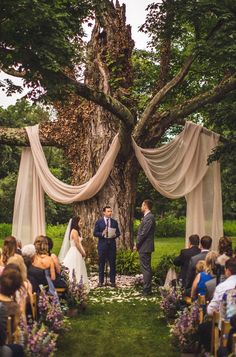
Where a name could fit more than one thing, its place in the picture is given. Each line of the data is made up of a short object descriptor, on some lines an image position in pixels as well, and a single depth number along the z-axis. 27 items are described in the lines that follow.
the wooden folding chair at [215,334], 7.15
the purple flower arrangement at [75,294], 11.55
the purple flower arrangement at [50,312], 9.16
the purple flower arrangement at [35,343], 7.13
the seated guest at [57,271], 10.64
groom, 13.47
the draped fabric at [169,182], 17.64
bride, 13.77
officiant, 14.62
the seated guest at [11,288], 6.74
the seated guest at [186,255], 11.08
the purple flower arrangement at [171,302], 10.64
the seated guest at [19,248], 10.67
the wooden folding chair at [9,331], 6.58
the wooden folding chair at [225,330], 6.59
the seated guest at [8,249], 9.29
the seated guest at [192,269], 10.16
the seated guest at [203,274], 9.17
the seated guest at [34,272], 9.71
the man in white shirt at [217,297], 7.67
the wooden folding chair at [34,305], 8.86
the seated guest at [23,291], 7.69
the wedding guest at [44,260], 9.98
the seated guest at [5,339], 6.51
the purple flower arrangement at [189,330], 8.48
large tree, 14.95
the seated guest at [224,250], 9.20
